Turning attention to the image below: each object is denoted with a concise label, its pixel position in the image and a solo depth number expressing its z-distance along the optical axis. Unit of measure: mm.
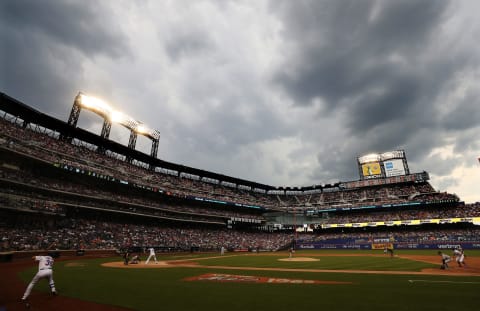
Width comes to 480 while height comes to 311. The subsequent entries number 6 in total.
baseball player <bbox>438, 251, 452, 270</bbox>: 19934
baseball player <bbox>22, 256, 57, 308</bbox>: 11148
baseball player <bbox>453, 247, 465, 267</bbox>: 20798
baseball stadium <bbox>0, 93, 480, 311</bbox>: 11177
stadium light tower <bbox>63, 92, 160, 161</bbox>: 52594
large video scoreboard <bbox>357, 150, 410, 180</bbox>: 78188
